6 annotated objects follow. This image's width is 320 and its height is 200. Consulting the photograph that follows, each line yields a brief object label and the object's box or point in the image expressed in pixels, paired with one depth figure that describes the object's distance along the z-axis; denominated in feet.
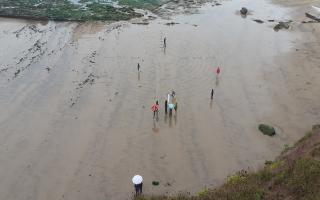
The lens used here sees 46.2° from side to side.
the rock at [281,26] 141.08
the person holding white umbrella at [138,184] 53.88
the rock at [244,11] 158.40
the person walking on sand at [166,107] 80.38
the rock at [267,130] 76.18
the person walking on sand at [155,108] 79.05
